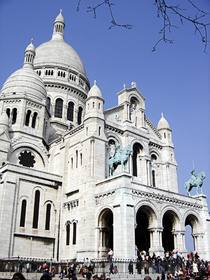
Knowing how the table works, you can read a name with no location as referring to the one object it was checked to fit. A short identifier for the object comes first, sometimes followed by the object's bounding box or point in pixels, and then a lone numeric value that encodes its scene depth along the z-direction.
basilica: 30.53
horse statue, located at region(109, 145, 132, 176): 31.34
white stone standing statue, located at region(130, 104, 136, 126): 41.78
